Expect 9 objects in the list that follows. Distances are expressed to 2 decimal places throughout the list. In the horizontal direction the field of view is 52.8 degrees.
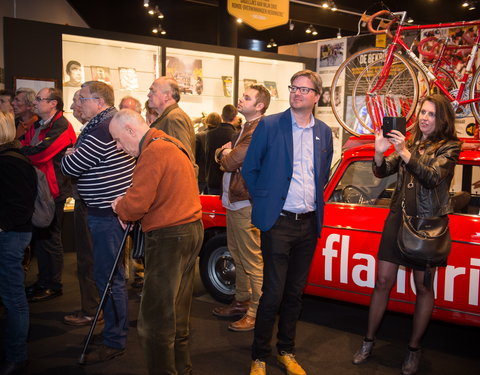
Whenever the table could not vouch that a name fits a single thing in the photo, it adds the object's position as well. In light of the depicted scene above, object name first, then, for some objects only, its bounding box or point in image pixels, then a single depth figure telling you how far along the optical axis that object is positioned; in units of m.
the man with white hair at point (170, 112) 3.97
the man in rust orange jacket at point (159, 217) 2.66
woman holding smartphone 3.23
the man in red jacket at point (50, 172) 4.87
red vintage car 3.65
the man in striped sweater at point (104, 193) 3.58
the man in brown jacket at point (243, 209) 4.17
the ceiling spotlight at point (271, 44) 16.85
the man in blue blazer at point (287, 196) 3.30
